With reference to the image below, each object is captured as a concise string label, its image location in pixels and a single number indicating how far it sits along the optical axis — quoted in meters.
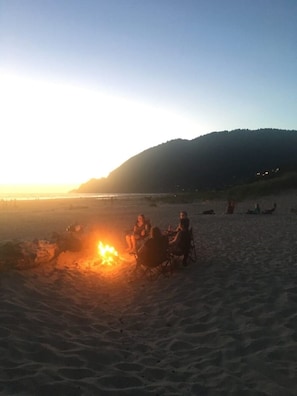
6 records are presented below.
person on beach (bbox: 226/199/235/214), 27.78
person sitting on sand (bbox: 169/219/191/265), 9.39
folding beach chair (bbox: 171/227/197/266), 9.39
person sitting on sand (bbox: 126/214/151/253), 11.90
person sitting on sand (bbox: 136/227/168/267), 8.86
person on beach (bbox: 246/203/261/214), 26.80
